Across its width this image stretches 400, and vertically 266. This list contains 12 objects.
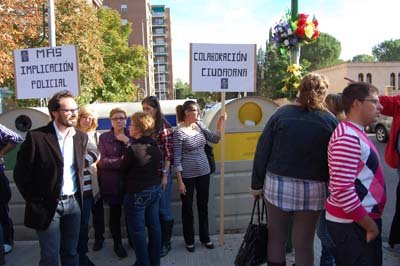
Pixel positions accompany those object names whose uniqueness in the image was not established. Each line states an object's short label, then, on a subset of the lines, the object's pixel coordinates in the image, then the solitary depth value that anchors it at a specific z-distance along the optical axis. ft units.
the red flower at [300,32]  16.17
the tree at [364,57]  336.57
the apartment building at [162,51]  367.66
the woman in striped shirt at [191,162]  13.85
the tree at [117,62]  75.82
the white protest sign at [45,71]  14.48
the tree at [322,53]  271.69
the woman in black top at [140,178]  11.57
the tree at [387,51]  302.86
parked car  46.98
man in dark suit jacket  9.47
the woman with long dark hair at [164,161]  13.47
